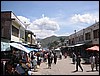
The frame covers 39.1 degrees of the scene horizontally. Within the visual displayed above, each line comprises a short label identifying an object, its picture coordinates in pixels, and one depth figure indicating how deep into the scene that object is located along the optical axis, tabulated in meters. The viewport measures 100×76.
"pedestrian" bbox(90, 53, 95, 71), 12.39
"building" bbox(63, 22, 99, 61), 22.21
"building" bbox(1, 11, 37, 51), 15.87
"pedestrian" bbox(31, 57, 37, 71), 12.65
